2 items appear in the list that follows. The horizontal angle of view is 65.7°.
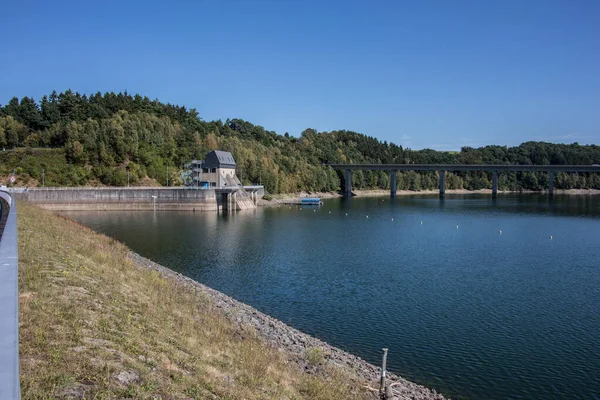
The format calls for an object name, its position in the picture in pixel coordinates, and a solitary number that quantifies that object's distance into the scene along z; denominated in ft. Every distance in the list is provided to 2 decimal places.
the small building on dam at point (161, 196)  337.11
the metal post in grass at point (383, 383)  59.29
